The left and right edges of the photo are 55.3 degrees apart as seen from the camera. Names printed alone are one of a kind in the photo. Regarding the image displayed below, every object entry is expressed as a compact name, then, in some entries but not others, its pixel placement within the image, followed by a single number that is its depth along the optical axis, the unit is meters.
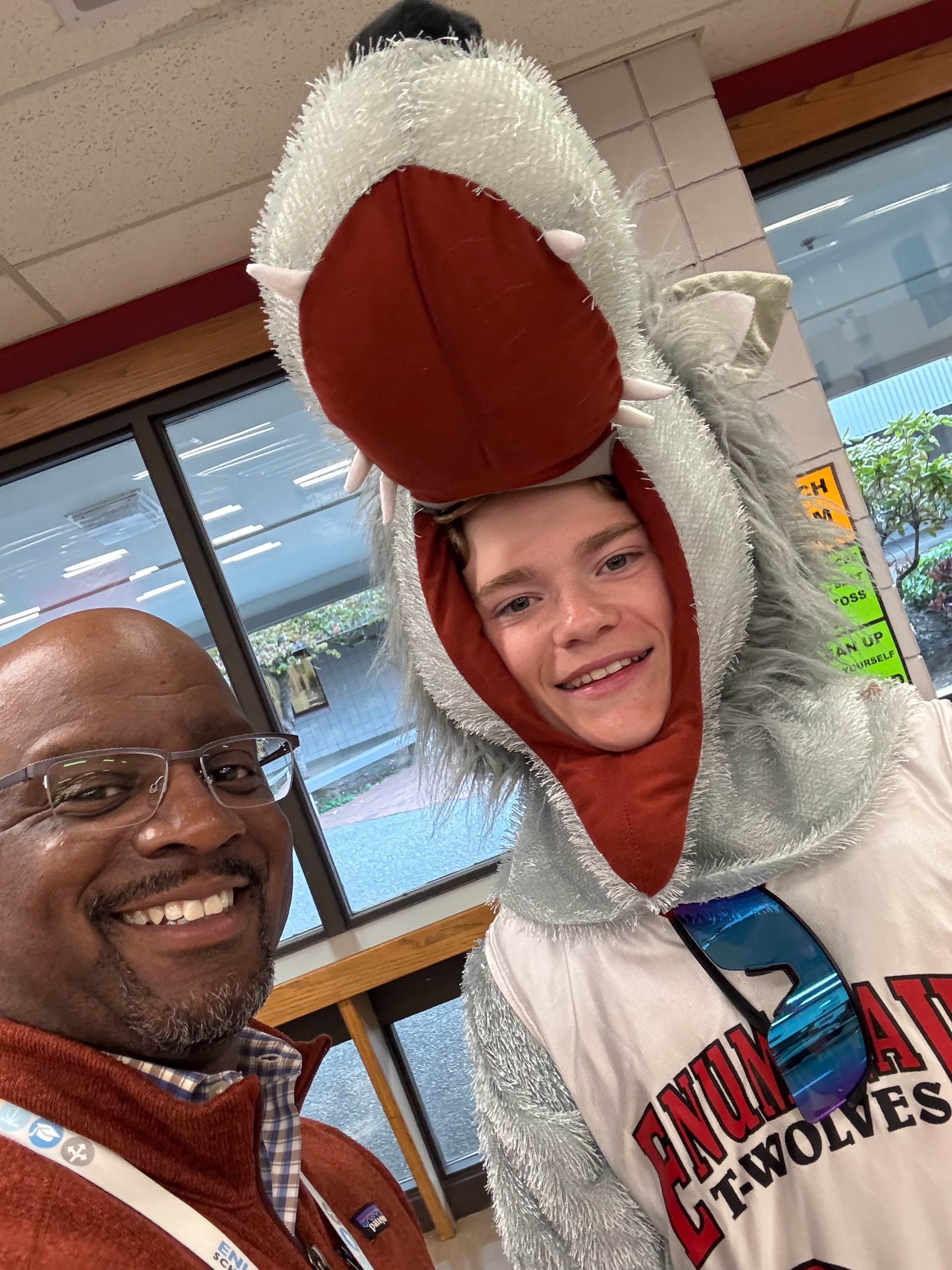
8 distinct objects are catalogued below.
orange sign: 2.37
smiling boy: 0.65
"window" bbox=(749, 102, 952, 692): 2.75
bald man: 0.65
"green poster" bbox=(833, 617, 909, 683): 2.39
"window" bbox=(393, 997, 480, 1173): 2.69
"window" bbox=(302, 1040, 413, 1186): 2.68
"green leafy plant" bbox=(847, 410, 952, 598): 2.73
